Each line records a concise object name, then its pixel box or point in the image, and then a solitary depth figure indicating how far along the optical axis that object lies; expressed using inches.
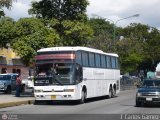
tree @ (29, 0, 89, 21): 1689.2
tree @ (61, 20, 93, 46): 1638.8
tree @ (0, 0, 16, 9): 781.9
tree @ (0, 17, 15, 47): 1465.3
